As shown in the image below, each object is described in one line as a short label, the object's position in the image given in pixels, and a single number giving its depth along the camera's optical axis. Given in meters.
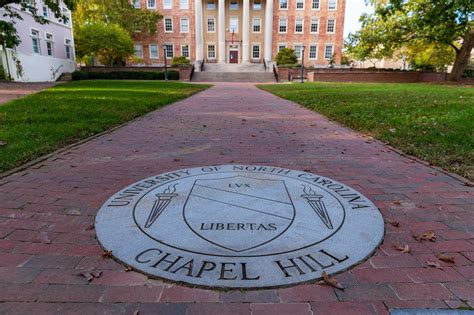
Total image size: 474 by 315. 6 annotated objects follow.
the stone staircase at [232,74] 33.00
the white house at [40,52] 23.94
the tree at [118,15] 39.78
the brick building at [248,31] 44.91
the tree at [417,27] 21.81
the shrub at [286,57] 37.75
